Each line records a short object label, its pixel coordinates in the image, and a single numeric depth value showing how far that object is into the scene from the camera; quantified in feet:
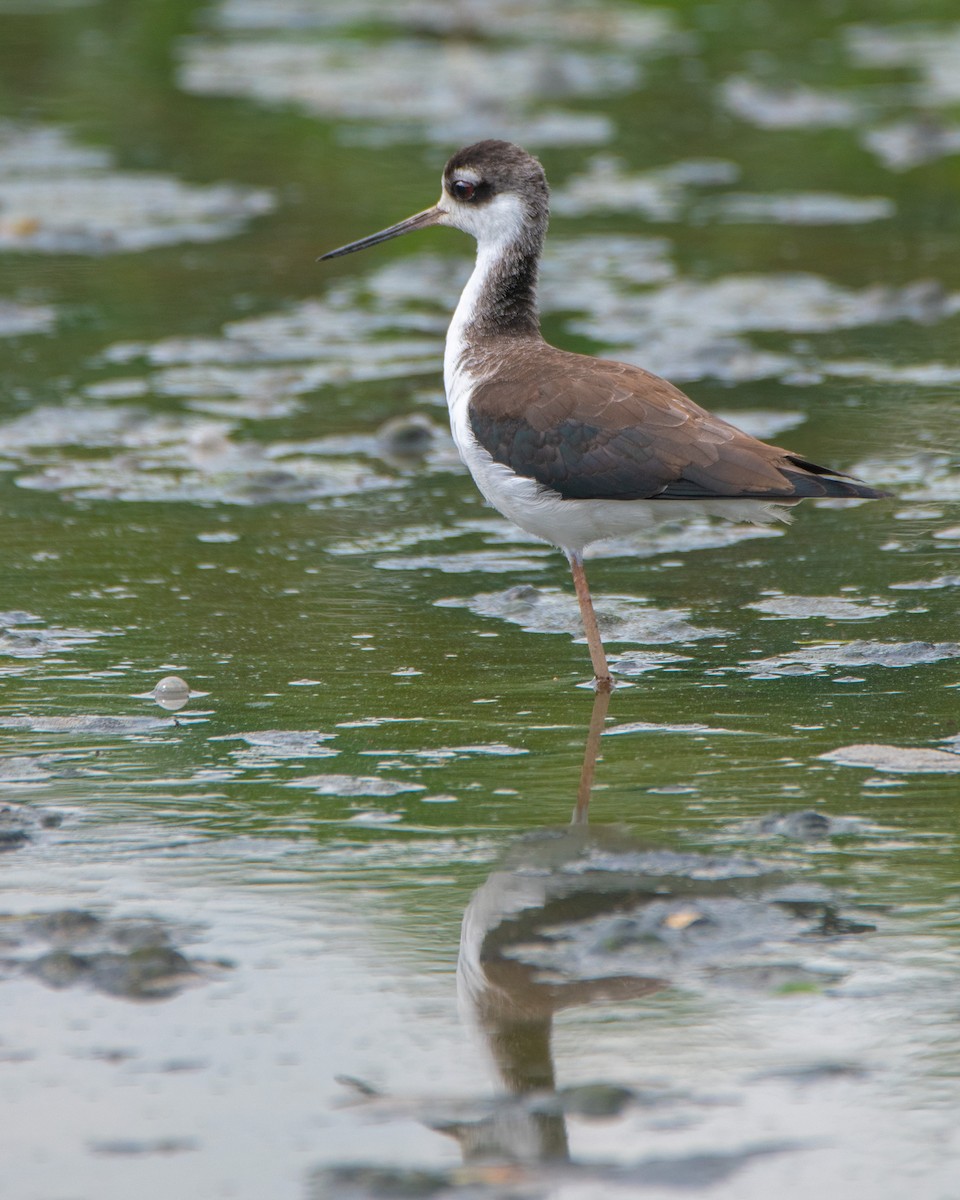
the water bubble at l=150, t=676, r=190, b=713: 37.93
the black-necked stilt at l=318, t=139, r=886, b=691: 38.78
